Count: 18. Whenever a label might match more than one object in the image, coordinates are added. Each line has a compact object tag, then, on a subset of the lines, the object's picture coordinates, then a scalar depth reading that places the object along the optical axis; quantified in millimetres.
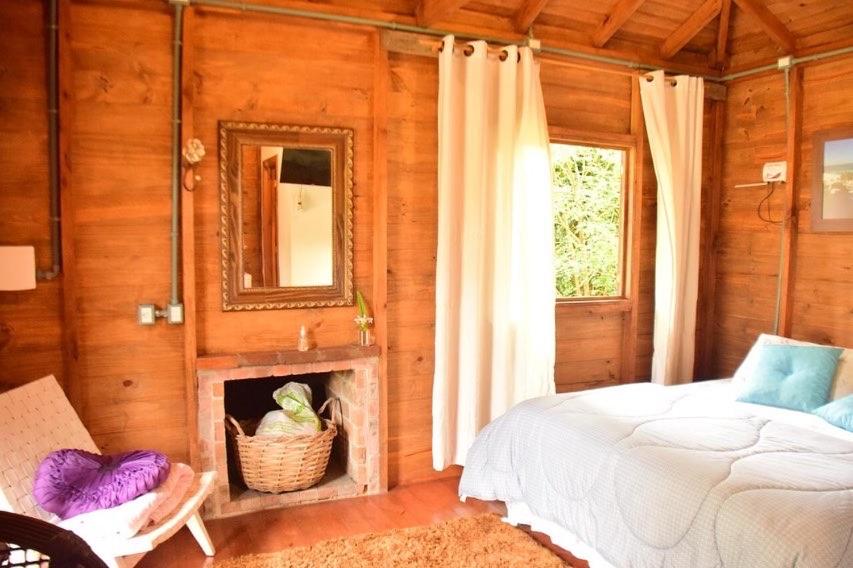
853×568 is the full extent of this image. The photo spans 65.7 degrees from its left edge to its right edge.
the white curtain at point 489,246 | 3424
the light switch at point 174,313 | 3023
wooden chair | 2291
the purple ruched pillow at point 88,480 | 2309
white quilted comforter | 1961
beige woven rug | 2701
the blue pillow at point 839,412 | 2811
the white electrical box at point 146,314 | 2996
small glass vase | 3377
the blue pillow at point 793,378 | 3074
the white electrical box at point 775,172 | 3895
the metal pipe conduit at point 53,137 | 2762
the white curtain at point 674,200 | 3965
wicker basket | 3232
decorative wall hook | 2977
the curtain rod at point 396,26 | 3031
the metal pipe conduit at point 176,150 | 2945
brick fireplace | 3117
